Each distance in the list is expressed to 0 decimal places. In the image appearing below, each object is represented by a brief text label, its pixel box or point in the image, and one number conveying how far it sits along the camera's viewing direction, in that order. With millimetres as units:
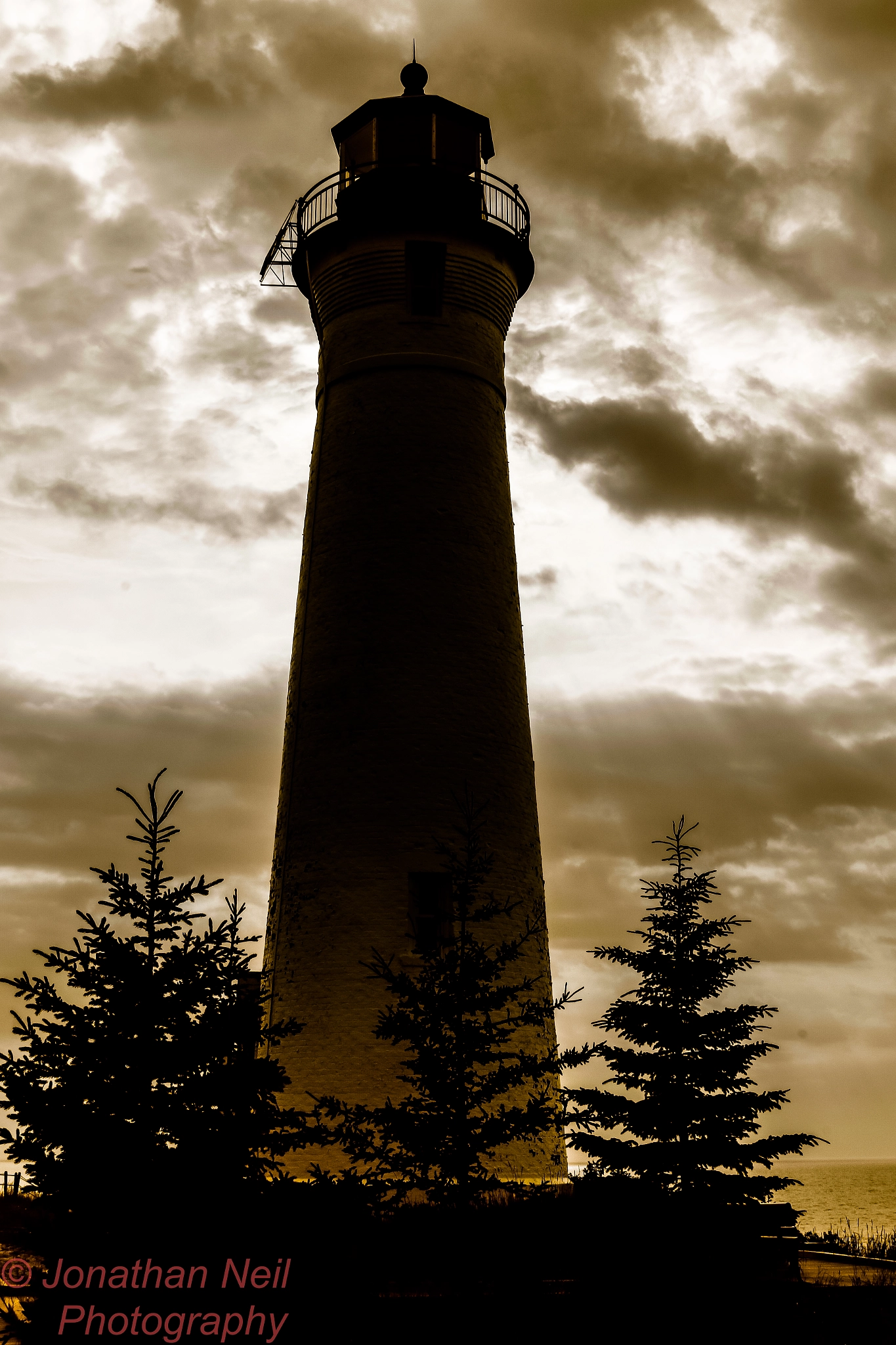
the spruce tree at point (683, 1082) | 14648
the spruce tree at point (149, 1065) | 11234
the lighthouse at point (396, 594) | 19016
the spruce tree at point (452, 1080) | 14203
